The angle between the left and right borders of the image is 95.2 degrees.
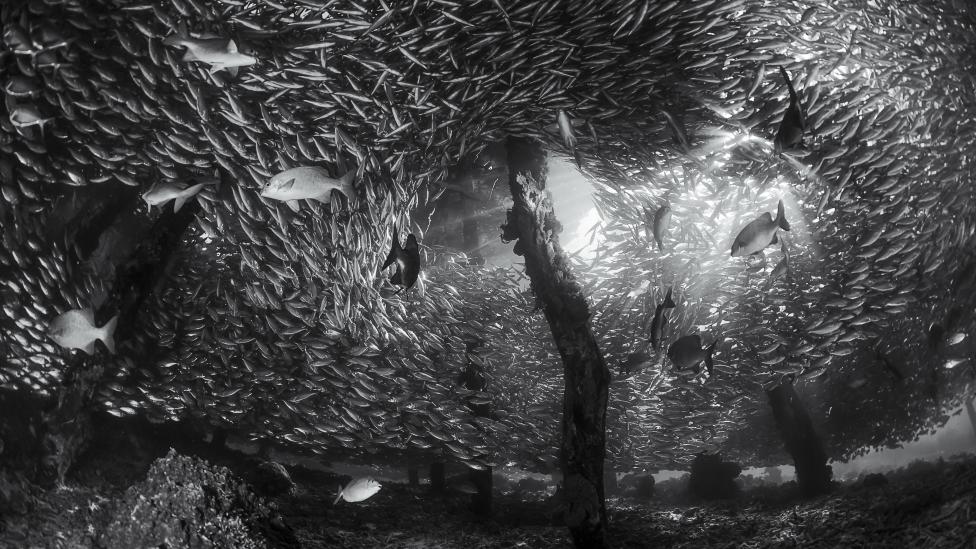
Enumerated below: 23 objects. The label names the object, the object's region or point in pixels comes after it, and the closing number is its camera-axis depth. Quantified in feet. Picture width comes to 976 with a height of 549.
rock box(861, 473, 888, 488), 28.68
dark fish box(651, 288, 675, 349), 15.42
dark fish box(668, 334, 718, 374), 18.06
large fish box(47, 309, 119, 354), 15.78
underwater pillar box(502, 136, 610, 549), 16.88
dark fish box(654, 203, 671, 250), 18.52
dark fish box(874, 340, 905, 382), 26.04
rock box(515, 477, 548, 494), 61.98
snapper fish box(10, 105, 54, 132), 15.17
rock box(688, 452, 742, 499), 47.56
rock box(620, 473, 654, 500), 55.36
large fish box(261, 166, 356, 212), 13.60
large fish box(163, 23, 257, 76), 12.51
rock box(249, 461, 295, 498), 22.68
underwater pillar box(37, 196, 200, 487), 21.76
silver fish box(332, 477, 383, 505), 19.85
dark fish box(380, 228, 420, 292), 12.85
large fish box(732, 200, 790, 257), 15.33
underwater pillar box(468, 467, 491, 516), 30.27
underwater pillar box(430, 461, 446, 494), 36.42
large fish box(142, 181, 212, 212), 16.10
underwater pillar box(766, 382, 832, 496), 36.73
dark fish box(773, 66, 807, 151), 12.38
